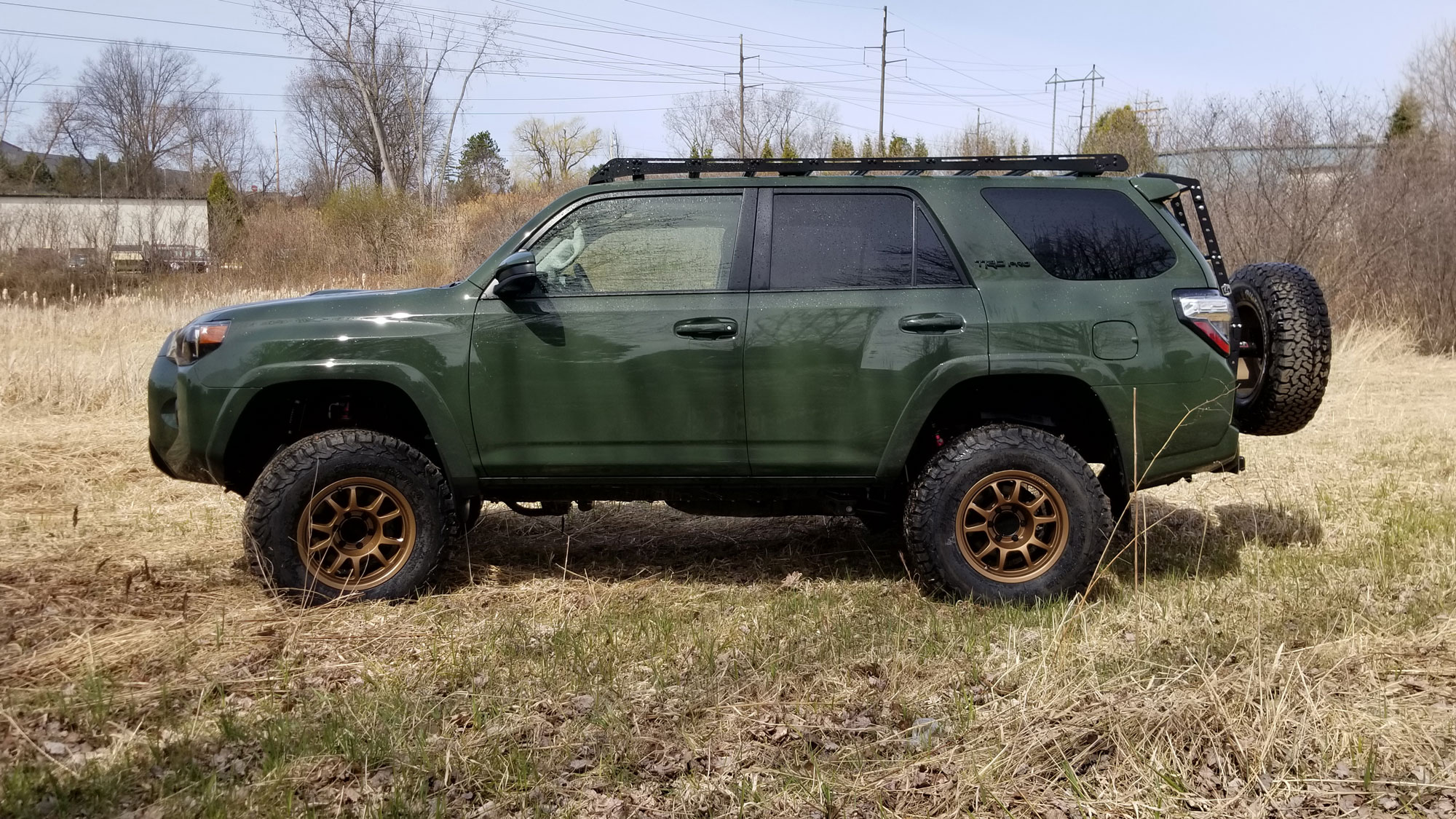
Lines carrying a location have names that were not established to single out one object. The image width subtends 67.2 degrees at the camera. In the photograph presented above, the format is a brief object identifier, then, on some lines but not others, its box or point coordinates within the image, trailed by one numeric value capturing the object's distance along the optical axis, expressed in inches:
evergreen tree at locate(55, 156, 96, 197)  2199.8
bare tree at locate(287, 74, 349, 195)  2586.1
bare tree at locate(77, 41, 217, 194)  2436.0
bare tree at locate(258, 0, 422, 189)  1793.8
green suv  181.6
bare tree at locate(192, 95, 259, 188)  2600.9
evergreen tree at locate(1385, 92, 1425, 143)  1178.0
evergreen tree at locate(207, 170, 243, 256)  1211.2
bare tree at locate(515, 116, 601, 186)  2780.5
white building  999.6
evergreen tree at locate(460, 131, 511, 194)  2476.6
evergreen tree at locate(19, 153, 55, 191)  2176.4
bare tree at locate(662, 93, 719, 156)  1971.0
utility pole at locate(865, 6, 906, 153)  2100.1
